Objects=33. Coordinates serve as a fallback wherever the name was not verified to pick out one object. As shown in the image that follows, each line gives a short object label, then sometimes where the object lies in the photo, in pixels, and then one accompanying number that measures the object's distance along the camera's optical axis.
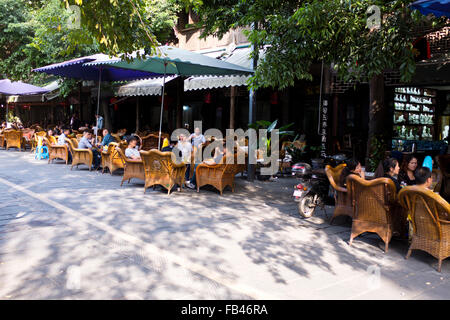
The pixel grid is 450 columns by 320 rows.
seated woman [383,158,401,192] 5.79
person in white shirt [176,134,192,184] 9.86
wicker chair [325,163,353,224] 6.25
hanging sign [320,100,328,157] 12.41
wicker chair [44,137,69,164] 13.52
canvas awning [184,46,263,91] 12.77
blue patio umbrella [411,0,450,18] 4.90
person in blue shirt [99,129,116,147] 12.40
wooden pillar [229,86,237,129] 13.74
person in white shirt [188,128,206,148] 11.47
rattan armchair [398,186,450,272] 4.61
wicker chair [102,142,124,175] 11.14
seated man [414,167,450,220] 4.94
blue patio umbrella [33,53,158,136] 12.47
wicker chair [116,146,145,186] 9.36
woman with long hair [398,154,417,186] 6.36
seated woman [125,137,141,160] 9.81
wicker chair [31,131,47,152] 16.48
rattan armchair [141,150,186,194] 8.66
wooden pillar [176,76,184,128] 16.53
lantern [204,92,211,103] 17.47
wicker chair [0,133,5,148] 19.61
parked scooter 7.05
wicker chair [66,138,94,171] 12.00
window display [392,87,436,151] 12.38
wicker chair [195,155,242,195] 8.95
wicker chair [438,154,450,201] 7.56
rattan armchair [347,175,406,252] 5.32
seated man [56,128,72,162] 13.76
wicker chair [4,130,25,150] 18.49
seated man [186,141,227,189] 9.01
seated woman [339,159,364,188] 6.37
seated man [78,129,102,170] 12.37
